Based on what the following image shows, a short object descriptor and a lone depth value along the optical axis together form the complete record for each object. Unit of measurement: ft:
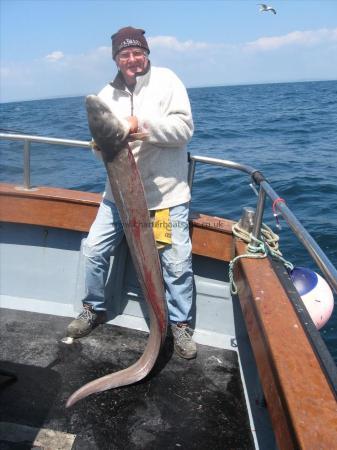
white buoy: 10.03
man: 9.92
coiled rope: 10.48
